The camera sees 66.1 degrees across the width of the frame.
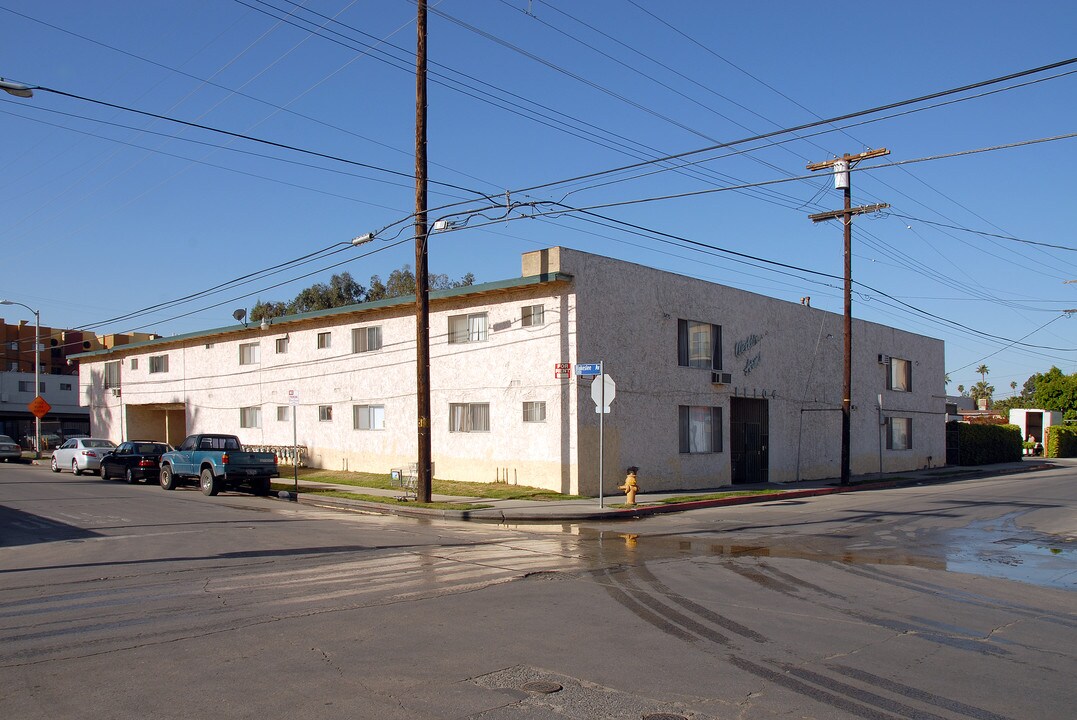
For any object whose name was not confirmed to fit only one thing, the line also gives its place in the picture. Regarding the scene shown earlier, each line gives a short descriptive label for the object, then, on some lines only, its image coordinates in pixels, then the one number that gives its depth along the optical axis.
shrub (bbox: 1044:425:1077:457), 61.25
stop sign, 20.17
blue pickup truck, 24.34
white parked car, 32.53
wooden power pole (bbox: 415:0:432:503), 20.75
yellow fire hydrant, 20.59
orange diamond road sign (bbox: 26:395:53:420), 41.50
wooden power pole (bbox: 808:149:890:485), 28.53
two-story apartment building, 23.39
